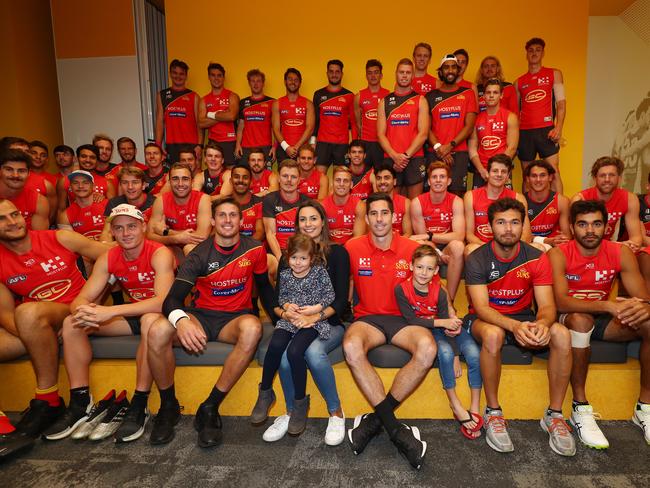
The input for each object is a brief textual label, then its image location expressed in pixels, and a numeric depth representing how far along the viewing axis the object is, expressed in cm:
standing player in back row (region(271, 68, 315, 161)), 539
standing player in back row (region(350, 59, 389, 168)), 512
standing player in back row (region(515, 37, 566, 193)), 506
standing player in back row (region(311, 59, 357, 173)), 541
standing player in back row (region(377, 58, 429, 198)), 470
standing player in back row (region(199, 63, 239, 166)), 557
